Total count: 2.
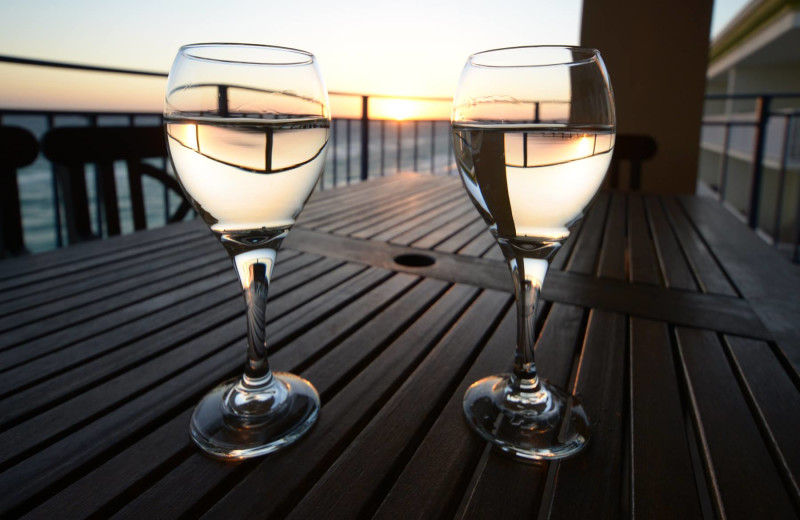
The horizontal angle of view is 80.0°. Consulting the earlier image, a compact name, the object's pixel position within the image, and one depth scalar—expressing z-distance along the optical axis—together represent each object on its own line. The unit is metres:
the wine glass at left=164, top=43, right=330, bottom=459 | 0.36
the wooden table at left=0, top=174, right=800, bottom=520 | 0.33
